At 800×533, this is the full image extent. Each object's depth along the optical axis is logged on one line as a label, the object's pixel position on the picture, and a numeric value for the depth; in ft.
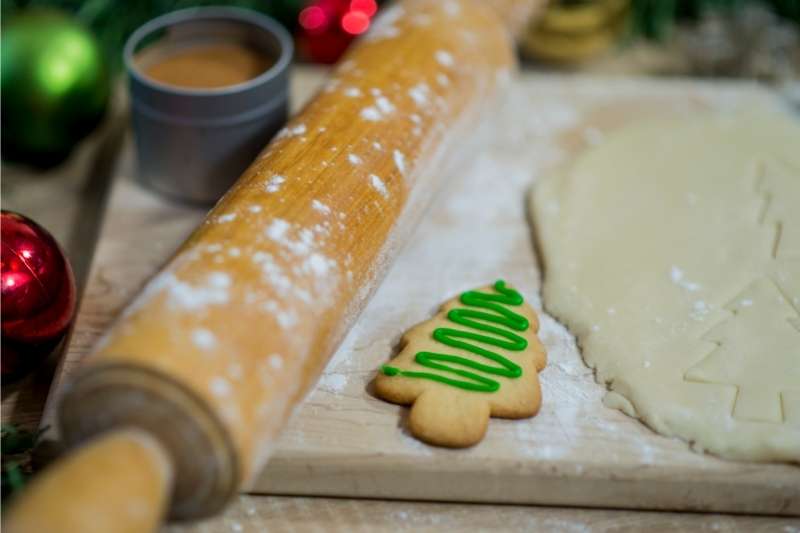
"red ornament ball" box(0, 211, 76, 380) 1.70
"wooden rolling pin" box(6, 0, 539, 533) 1.46
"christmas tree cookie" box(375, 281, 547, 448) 1.68
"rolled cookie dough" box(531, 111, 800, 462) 1.73
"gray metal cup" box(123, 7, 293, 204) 1.97
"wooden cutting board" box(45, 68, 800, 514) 1.68
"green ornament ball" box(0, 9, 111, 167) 2.08
